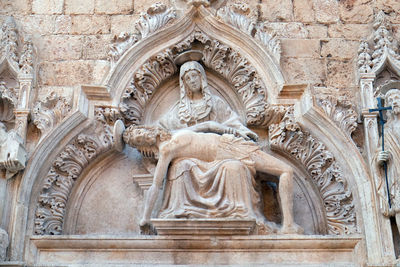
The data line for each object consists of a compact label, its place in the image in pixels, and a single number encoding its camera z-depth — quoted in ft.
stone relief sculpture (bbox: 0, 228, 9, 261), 20.80
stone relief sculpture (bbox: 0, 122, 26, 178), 21.85
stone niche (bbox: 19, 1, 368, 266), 21.50
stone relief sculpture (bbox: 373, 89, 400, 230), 21.43
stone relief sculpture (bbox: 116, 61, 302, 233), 21.75
